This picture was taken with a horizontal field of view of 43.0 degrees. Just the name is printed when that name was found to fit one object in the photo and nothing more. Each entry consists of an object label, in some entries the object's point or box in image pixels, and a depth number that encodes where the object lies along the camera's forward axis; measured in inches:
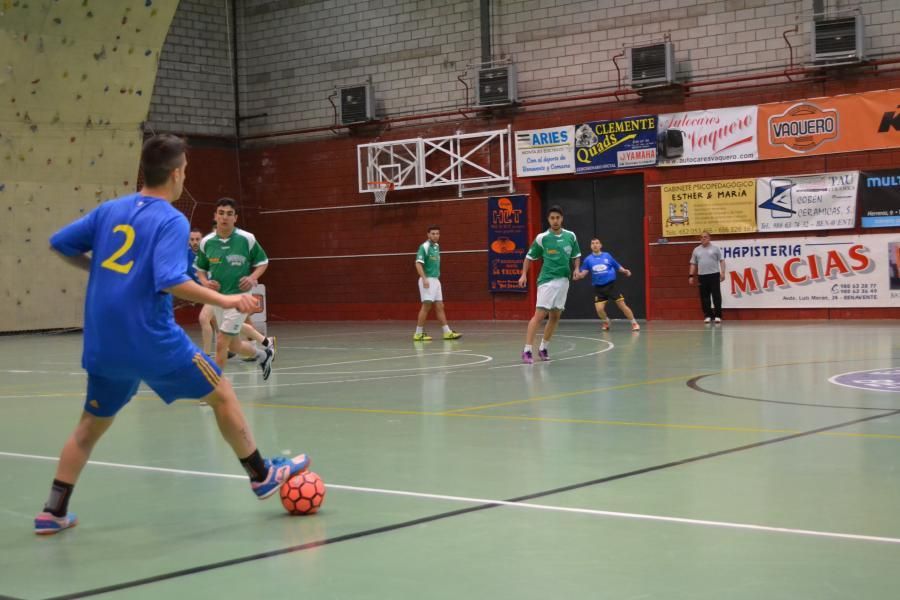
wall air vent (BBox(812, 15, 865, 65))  971.9
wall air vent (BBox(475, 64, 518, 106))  1160.2
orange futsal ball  242.7
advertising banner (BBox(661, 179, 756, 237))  1058.1
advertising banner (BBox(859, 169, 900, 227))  981.2
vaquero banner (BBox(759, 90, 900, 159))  977.5
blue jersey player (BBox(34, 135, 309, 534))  225.8
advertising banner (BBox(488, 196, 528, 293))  1187.9
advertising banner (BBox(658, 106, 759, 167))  1048.8
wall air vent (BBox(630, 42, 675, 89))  1062.4
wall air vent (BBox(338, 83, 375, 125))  1261.1
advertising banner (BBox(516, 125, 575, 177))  1152.8
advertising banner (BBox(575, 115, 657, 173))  1104.2
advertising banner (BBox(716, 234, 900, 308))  992.9
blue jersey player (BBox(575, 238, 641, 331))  988.6
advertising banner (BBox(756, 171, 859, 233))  1006.4
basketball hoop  1259.8
